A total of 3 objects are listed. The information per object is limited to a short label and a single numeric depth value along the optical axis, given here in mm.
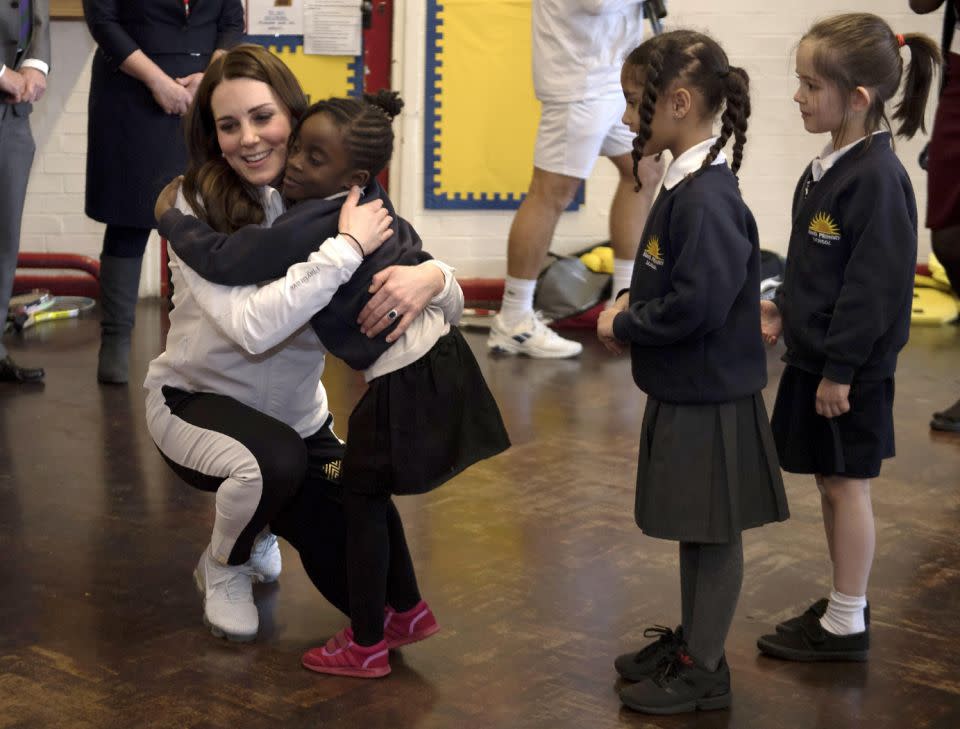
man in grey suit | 4016
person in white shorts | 4605
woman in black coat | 4062
